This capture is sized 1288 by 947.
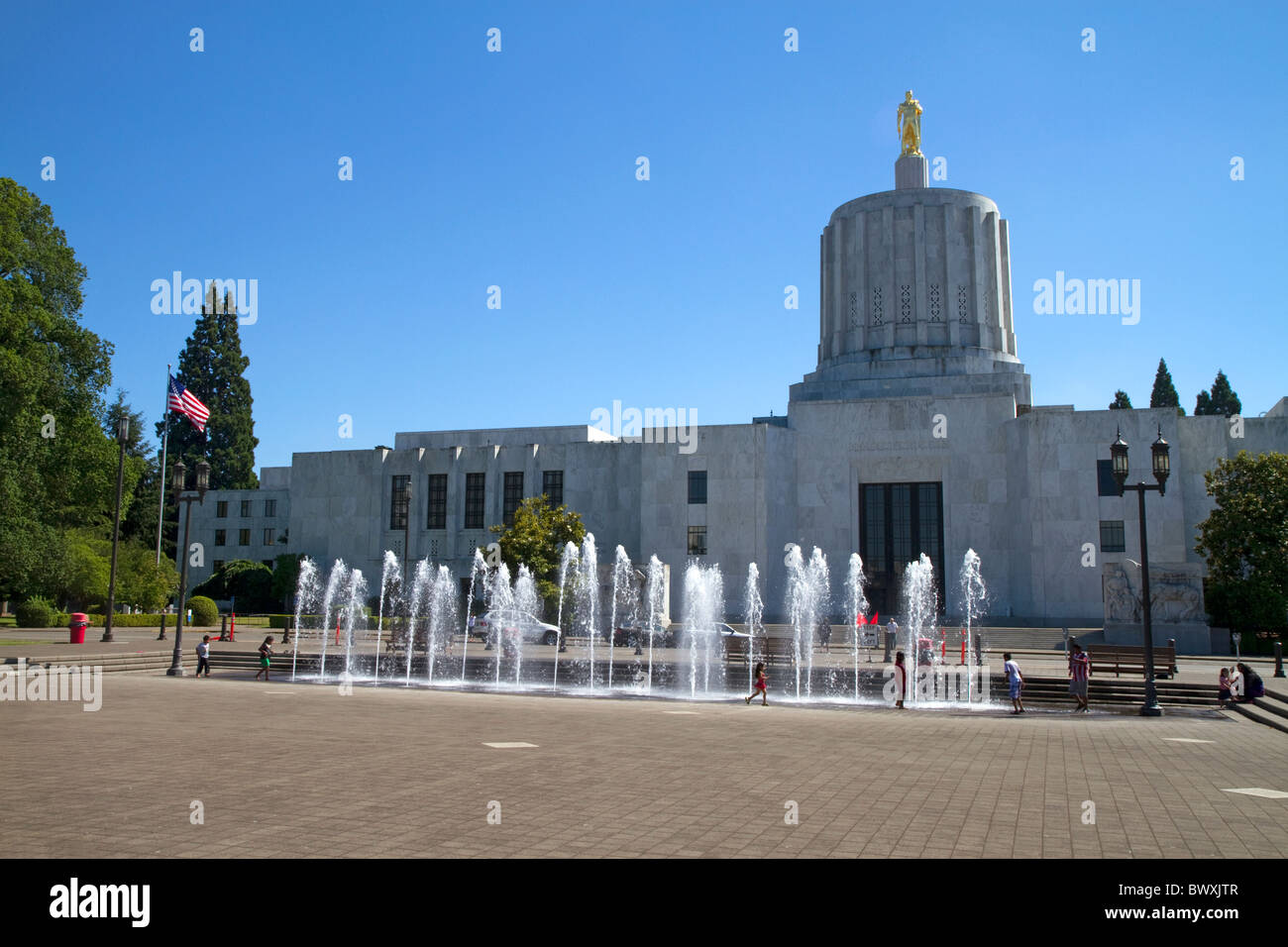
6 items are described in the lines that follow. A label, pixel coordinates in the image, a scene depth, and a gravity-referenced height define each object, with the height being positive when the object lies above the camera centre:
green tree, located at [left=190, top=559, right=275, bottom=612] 57.09 -0.83
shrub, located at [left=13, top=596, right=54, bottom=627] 38.81 -1.79
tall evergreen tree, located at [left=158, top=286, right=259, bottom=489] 74.25 +13.97
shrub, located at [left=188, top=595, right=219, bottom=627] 43.16 -1.77
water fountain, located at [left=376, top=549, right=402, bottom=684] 52.22 -0.05
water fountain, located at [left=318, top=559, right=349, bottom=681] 53.09 -0.36
